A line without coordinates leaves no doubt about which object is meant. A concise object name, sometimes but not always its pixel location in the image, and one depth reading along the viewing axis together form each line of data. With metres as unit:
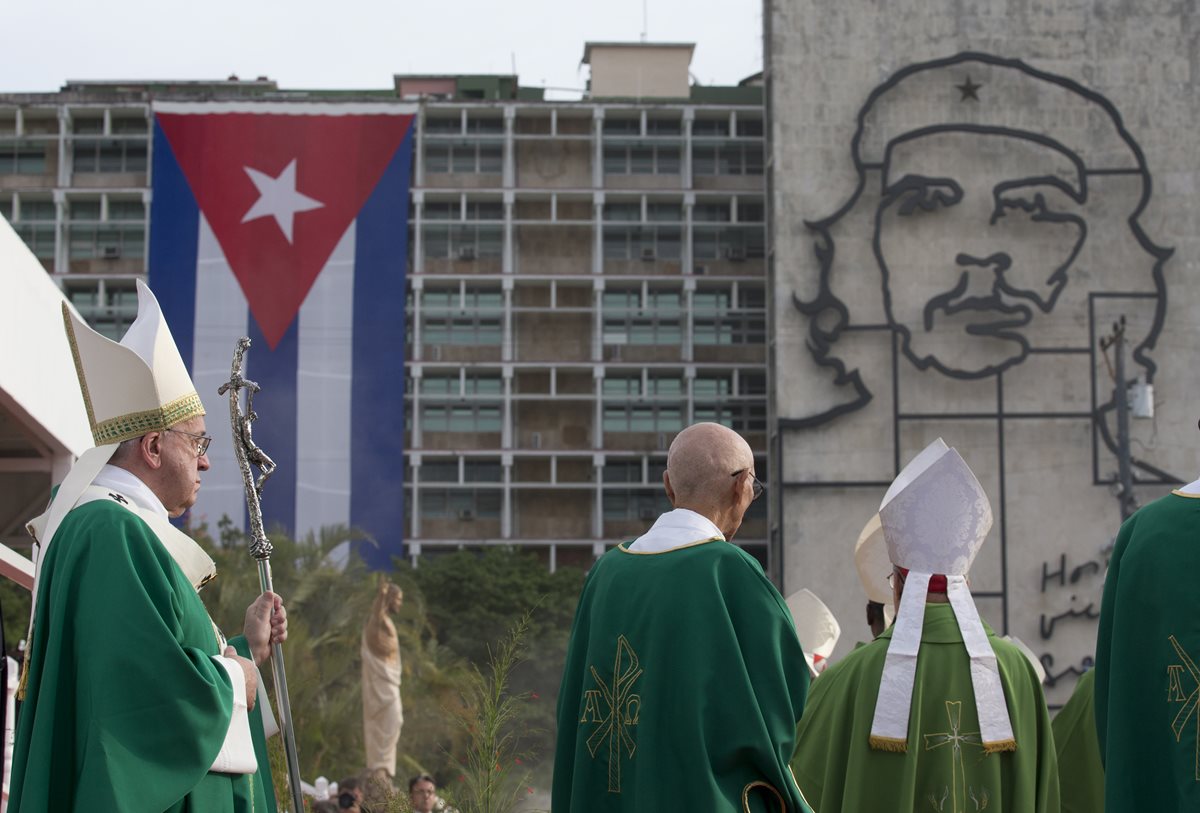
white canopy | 8.81
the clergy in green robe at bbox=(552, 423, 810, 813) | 5.14
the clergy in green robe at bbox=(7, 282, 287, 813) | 4.79
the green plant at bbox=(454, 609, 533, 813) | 6.44
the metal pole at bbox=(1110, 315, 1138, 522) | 33.66
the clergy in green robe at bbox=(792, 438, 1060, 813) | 6.64
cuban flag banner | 48.03
